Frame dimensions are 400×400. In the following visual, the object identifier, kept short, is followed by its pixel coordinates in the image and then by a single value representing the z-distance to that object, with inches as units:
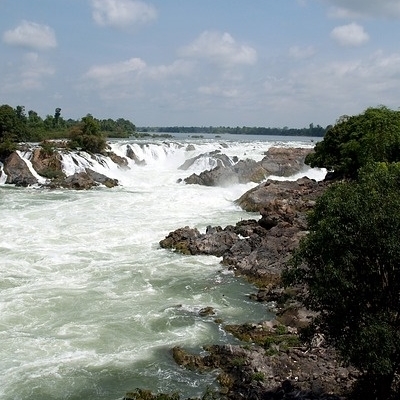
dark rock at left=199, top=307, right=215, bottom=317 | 669.9
